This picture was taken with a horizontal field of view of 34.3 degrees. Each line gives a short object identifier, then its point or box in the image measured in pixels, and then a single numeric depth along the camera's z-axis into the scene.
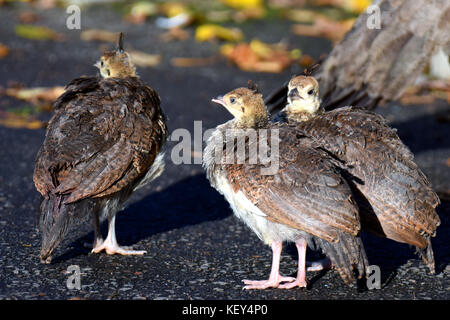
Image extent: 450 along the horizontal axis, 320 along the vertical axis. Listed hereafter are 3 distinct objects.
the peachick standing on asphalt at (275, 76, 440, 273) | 4.69
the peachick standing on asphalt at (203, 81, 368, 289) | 4.42
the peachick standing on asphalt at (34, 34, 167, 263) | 4.72
